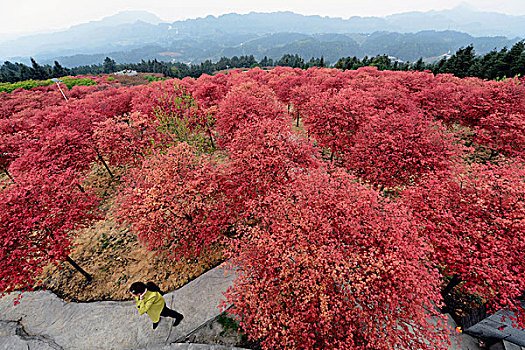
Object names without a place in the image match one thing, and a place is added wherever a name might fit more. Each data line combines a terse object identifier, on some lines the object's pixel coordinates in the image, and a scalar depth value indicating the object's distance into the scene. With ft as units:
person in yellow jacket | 20.04
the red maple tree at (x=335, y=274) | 17.79
